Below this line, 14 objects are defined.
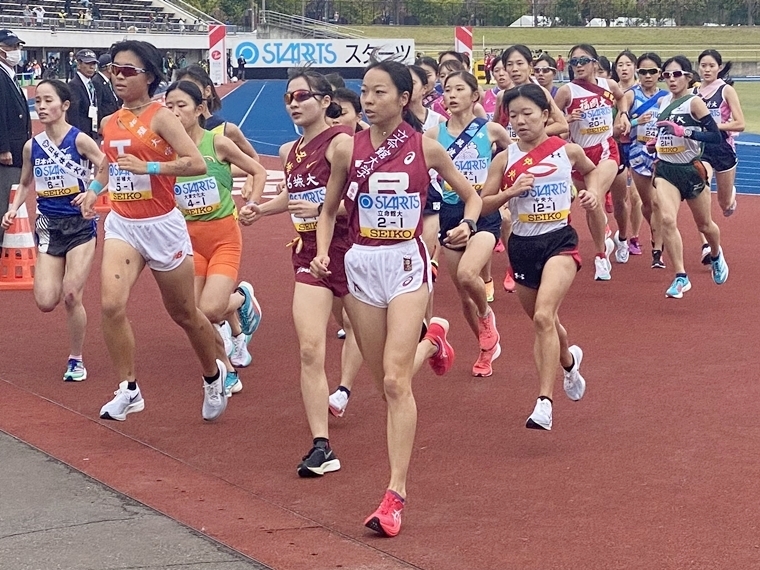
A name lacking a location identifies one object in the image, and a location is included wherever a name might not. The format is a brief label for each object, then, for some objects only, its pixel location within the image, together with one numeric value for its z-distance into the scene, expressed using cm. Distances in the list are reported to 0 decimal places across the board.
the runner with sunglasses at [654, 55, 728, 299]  1113
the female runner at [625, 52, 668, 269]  1292
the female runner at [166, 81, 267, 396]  795
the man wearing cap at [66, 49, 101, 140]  1536
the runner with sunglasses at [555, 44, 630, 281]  1241
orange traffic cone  1209
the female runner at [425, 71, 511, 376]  854
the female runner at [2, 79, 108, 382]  850
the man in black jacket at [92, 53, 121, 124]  1619
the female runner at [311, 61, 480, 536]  571
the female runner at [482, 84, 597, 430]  712
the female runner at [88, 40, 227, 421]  695
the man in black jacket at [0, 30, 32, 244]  1067
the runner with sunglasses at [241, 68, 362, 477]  643
